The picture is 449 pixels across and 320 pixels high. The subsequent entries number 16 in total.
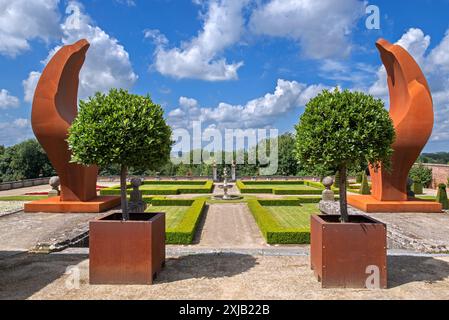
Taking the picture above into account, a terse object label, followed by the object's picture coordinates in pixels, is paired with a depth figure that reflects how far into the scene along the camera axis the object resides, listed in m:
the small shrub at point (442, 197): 17.22
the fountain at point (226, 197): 23.62
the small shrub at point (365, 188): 25.04
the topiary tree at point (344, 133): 6.45
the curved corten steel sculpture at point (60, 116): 14.71
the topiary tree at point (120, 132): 6.68
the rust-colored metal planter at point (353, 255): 6.30
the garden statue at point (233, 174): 42.30
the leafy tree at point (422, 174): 33.53
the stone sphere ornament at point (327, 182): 18.79
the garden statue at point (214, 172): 41.50
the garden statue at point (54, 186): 20.61
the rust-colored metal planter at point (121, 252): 6.50
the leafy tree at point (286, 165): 52.12
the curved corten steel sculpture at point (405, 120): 14.78
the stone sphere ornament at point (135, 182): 17.35
